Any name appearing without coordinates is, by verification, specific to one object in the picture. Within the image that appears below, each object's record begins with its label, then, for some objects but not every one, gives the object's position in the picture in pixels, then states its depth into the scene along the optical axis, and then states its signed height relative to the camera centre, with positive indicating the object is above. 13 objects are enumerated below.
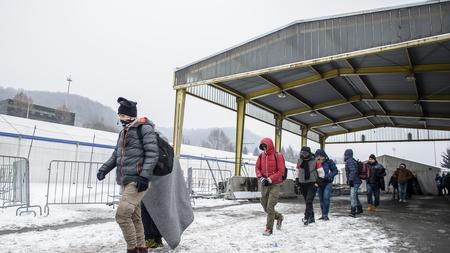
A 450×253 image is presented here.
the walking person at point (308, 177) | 7.42 -0.06
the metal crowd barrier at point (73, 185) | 11.60 -0.94
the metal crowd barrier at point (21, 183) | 7.83 -0.44
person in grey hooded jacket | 3.80 +0.02
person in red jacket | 6.20 -0.05
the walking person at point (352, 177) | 8.91 -0.02
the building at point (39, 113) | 51.47 +8.15
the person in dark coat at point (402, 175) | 14.80 +0.11
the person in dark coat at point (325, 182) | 8.18 -0.17
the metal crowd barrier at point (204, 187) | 14.55 -0.71
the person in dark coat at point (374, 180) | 10.94 -0.11
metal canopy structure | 10.84 +4.47
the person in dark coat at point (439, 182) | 24.03 -0.26
